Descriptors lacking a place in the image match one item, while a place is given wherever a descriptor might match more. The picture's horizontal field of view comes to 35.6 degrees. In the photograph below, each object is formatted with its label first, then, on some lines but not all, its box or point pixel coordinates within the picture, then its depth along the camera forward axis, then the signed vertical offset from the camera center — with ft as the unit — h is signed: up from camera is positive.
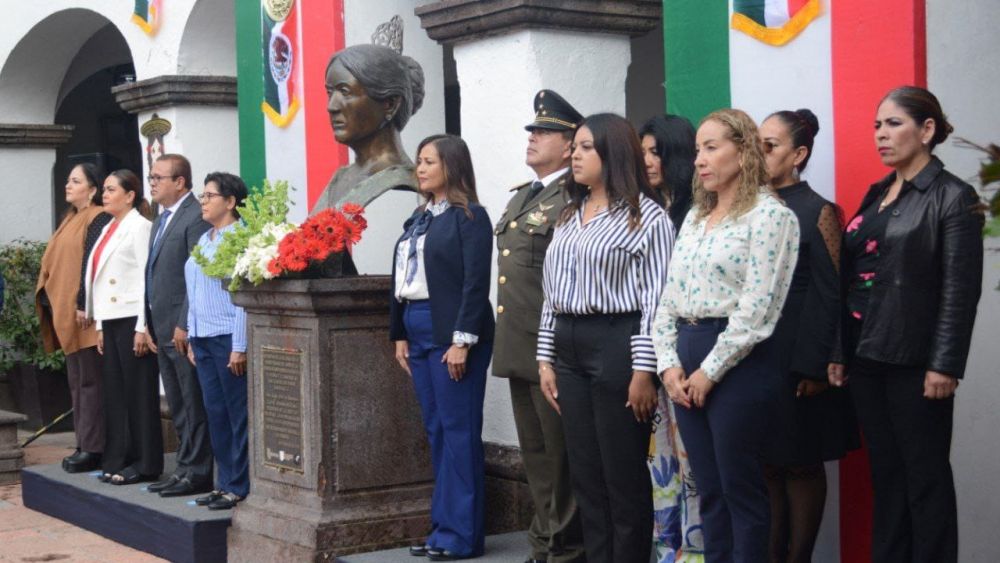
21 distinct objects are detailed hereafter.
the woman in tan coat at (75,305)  28.73 -0.82
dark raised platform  22.58 -4.06
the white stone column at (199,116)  33.76 +3.10
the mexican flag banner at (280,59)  29.17 +3.73
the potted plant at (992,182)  7.00 +0.27
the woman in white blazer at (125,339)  26.86 -1.38
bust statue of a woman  21.76 +1.99
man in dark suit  25.16 -0.85
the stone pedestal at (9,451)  33.06 -4.03
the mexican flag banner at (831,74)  16.85 +1.94
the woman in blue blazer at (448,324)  19.02 -0.87
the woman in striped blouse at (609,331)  15.52 -0.82
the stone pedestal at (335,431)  20.58 -2.37
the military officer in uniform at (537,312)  17.49 -0.70
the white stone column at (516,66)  22.16 +2.68
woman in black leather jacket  14.33 -0.79
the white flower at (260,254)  20.77 +0.04
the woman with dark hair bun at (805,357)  15.64 -1.13
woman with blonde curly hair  14.11 -0.75
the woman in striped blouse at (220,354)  23.56 -1.47
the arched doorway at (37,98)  41.70 +4.55
